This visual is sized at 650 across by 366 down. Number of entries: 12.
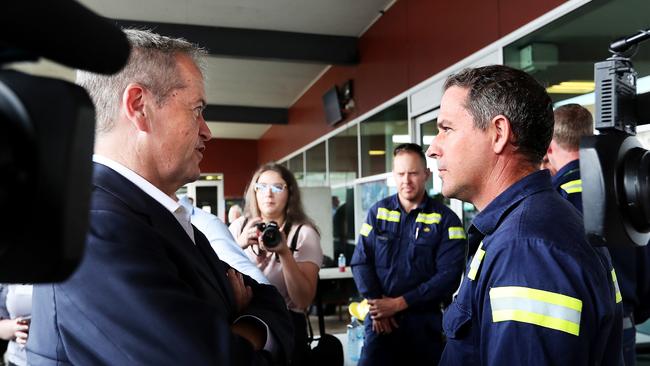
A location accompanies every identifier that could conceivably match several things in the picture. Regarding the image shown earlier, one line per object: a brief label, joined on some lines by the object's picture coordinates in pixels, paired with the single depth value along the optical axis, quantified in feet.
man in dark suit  2.59
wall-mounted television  22.34
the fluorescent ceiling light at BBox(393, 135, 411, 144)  15.97
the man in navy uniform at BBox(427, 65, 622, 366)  3.08
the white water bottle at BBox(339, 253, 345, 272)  16.29
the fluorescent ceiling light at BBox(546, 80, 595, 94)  8.82
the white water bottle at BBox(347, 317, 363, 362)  8.58
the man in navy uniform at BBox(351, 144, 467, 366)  8.45
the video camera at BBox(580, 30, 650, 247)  2.21
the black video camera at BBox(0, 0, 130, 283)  1.05
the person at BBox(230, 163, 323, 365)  6.82
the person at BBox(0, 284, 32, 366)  6.20
